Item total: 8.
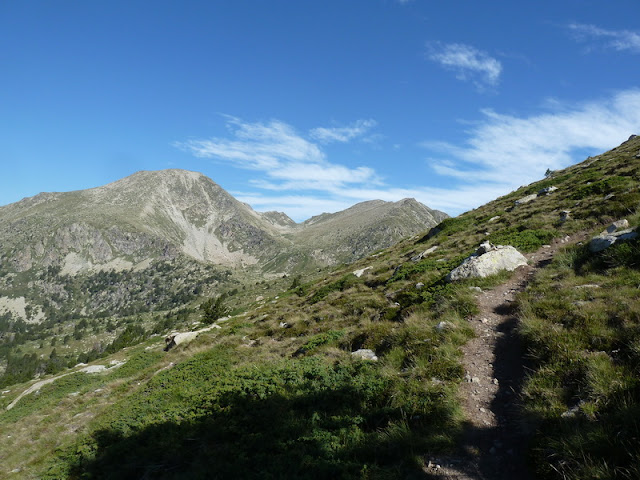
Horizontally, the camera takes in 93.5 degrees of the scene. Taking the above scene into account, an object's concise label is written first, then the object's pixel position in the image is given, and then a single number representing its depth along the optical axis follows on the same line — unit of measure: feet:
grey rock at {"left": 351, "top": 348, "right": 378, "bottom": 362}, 35.91
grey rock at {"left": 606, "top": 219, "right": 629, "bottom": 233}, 47.24
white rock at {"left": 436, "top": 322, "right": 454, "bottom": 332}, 35.24
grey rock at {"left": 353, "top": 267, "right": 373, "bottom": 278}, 102.14
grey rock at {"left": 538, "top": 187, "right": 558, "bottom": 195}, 116.57
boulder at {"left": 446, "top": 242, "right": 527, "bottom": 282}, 50.70
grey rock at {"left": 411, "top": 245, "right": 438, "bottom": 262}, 83.97
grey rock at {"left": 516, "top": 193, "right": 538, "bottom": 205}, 116.74
